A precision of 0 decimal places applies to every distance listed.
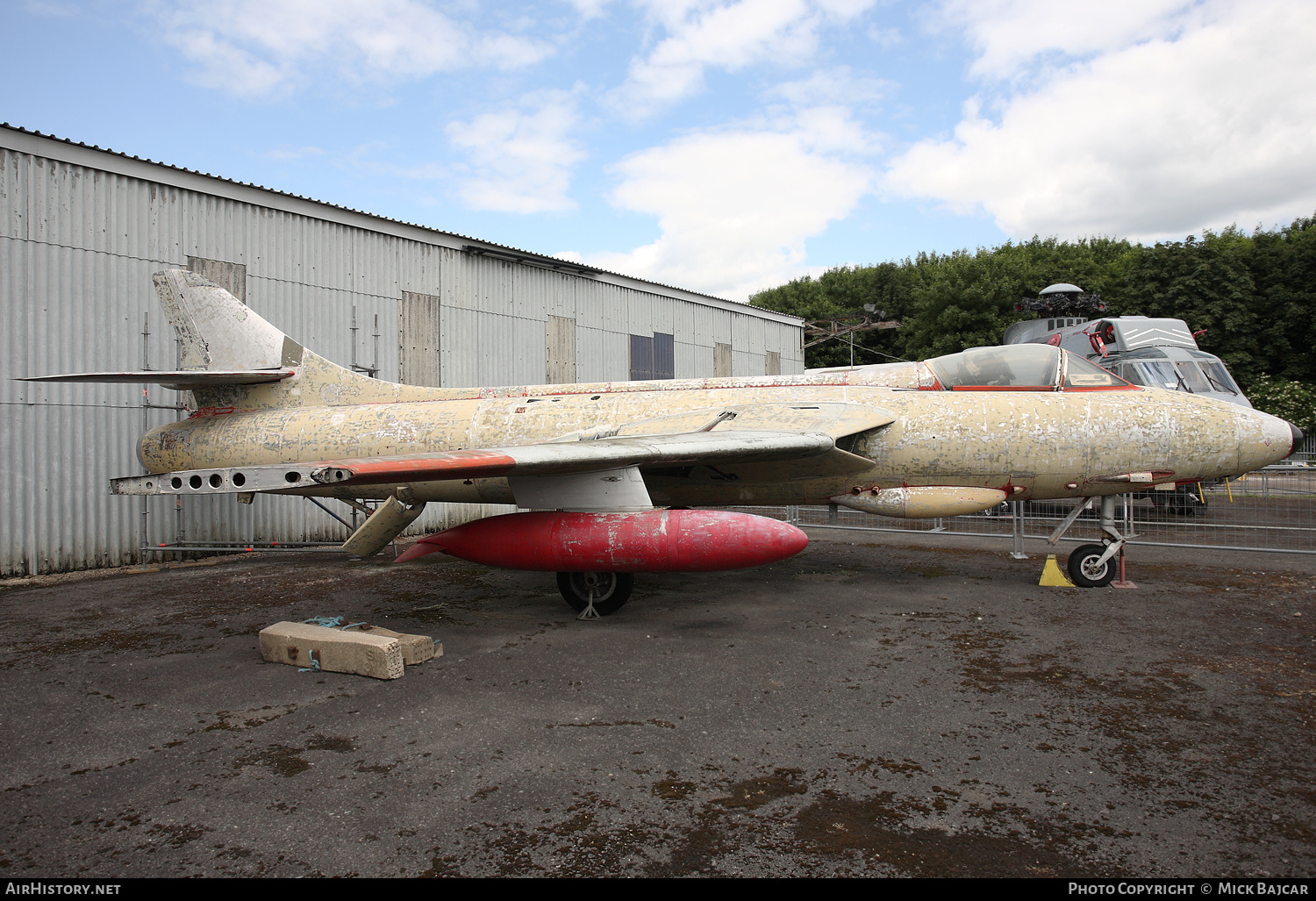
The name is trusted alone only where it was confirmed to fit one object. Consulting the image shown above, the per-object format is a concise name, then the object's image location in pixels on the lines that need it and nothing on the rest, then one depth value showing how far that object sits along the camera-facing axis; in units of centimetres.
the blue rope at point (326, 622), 629
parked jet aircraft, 619
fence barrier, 1111
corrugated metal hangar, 966
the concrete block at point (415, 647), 554
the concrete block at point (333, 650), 523
